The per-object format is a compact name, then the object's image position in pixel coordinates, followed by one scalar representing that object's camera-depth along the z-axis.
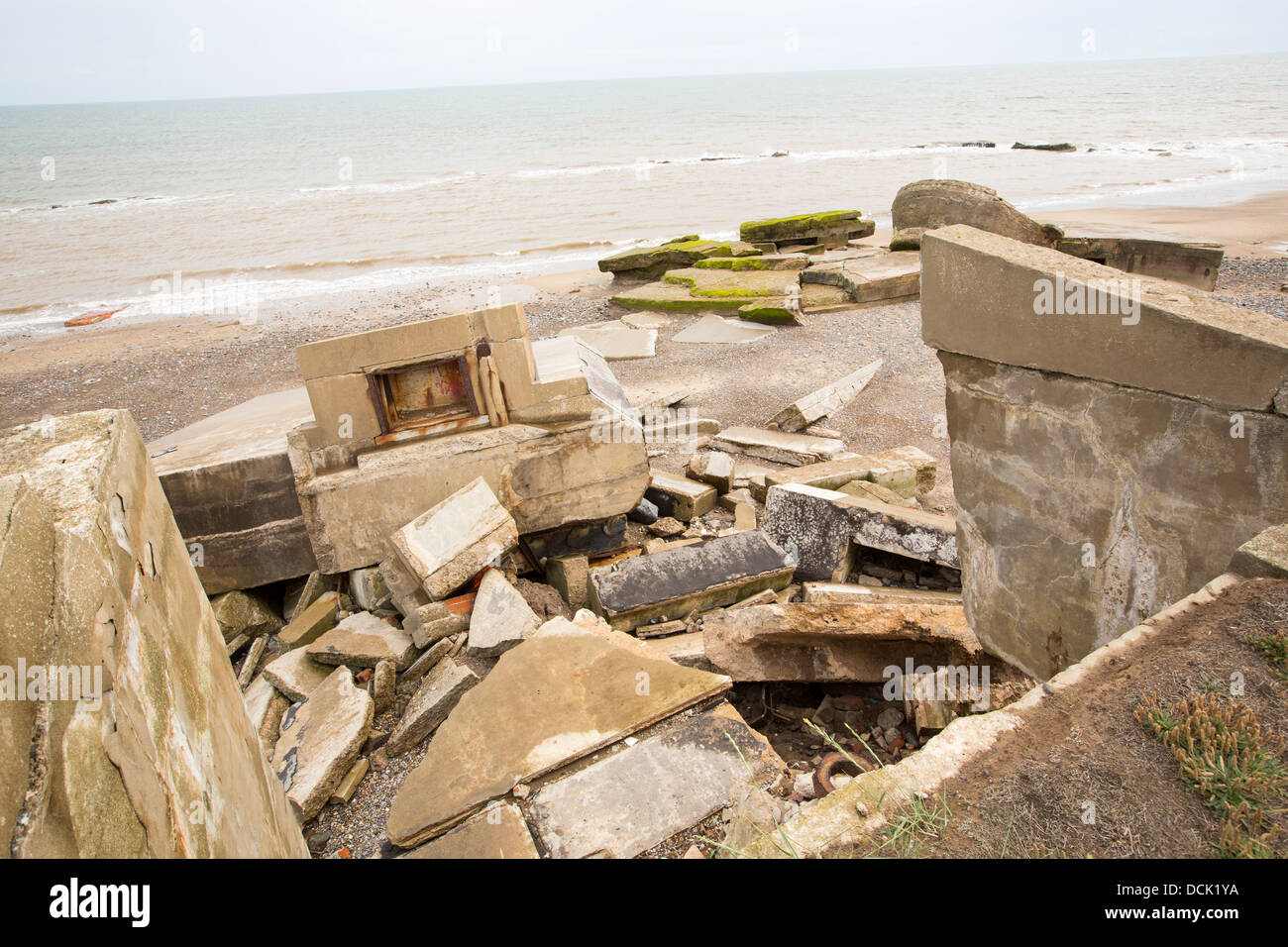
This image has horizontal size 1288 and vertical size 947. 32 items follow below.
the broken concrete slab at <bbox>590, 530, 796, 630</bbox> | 4.78
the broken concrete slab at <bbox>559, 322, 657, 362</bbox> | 11.52
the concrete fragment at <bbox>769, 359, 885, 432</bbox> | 8.30
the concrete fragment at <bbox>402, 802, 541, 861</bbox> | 3.10
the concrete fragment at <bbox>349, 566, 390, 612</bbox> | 5.28
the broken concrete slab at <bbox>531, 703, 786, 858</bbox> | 3.13
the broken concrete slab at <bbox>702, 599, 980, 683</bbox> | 4.11
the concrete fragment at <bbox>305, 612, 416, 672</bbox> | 4.68
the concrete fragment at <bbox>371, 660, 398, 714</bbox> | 4.43
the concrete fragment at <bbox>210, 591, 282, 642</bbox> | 5.38
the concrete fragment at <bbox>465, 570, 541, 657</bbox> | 4.50
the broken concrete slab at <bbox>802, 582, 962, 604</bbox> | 4.70
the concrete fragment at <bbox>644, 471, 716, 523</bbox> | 6.41
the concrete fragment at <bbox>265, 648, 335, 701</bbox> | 4.59
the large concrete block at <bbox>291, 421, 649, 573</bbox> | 5.20
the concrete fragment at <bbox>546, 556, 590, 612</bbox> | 5.25
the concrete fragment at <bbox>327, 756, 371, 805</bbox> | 3.87
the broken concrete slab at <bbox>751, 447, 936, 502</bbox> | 6.38
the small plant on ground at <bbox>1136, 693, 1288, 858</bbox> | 1.79
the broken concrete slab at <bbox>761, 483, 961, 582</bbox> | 5.04
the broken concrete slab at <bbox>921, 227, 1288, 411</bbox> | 2.66
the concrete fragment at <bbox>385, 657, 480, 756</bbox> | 4.09
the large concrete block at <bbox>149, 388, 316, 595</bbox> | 5.30
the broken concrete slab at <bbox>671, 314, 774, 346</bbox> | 11.80
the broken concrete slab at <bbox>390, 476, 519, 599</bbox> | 4.79
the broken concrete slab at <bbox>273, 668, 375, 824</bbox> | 3.78
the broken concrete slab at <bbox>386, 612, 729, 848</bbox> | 3.38
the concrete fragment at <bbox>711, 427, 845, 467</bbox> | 7.62
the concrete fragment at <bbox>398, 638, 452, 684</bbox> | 4.58
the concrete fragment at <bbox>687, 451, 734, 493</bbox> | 6.72
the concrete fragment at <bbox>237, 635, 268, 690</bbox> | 4.91
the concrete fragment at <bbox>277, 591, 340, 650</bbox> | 5.05
